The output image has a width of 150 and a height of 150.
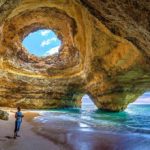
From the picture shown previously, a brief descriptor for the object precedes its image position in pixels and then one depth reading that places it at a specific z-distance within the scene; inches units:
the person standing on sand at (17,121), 215.8
